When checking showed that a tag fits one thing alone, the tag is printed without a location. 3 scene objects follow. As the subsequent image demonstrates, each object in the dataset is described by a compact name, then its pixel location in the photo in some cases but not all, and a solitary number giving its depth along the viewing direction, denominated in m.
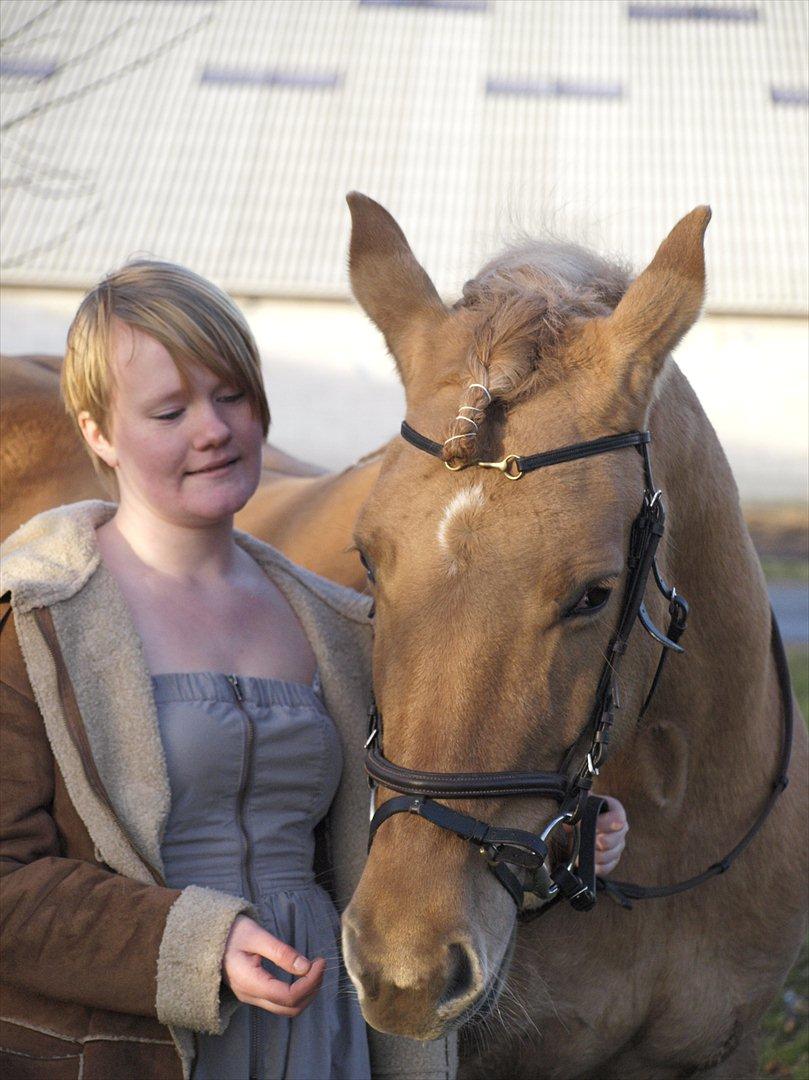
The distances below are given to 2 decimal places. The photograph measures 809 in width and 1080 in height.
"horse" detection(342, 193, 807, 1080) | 1.93
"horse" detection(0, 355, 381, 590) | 4.24
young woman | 2.08
